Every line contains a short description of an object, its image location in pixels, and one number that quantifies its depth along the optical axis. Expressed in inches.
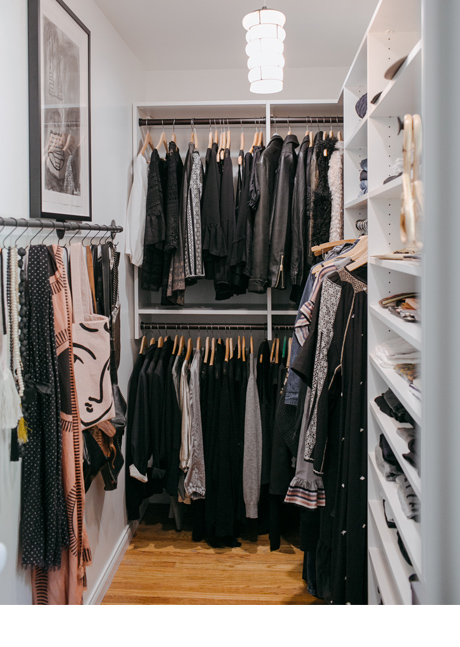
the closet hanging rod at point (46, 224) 47.1
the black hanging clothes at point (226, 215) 97.7
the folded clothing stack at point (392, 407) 49.3
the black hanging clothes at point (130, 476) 98.7
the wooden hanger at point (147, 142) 100.7
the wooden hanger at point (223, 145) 98.8
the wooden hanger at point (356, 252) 66.8
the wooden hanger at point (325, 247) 80.9
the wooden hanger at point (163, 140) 101.7
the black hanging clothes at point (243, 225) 96.9
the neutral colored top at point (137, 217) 96.7
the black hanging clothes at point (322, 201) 92.7
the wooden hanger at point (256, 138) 101.0
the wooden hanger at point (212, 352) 99.7
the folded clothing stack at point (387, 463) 50.9
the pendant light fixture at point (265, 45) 61.2
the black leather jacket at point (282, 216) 95.4
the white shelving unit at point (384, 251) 45.1
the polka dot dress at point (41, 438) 50.3
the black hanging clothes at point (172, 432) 96.7
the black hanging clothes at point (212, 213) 96.7
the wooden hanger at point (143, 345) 104.0
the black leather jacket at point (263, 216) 96.1
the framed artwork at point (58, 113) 55.3
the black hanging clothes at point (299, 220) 94.9
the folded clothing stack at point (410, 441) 38.9
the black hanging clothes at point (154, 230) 96.0
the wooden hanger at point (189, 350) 101.1
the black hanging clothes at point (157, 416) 96.7
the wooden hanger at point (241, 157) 98.6
